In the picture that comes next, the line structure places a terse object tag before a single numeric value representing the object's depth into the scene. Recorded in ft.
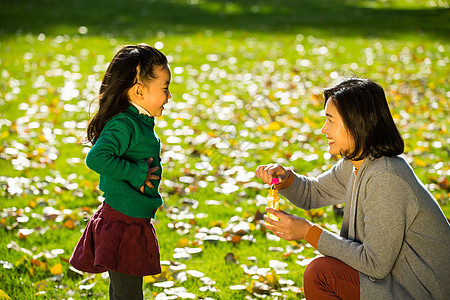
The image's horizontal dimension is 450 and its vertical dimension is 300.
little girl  16.42
